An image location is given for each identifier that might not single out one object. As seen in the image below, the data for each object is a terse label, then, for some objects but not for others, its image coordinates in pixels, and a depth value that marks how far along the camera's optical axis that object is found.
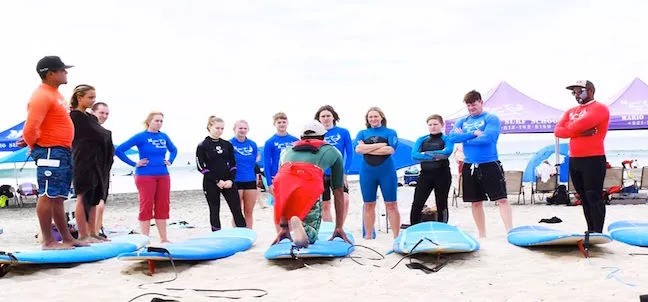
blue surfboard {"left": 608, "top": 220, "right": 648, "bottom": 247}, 4.72
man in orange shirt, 4.28
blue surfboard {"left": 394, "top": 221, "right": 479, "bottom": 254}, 4.36
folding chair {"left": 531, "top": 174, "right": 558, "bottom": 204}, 11.27
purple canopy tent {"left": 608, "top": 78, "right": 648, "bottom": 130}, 12.11
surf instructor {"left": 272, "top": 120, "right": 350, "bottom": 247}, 4.46
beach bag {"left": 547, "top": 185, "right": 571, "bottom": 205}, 10.66
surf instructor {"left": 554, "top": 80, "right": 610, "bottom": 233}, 5.12
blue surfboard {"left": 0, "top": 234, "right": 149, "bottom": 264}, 4.26
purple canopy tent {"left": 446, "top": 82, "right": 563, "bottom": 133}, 12.33
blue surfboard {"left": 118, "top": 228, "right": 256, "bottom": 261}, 4.18
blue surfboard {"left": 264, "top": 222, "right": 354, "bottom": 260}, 4.27
